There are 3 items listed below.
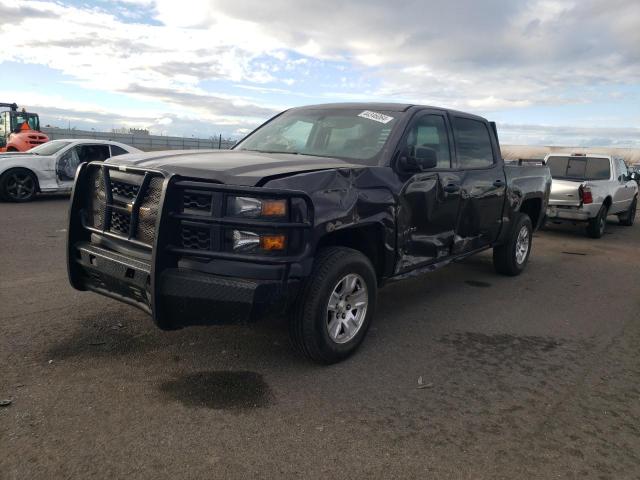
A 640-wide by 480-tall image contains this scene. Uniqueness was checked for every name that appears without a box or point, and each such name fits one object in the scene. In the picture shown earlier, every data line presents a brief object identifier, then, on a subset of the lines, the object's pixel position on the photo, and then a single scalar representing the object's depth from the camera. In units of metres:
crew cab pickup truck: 3.22
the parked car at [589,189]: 10.54
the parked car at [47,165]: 11.46
